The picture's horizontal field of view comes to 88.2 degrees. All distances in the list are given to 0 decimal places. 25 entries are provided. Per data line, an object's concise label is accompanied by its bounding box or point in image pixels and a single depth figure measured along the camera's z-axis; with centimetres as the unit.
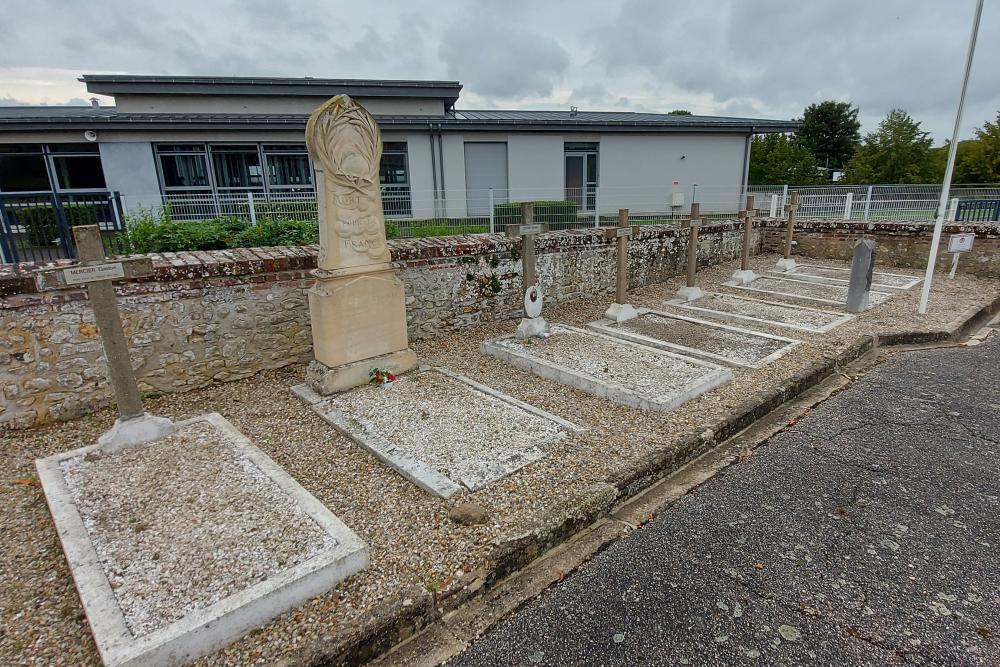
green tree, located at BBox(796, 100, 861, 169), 4222
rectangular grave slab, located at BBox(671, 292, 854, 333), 686
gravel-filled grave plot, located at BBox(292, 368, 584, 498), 352
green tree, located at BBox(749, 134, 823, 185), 3000
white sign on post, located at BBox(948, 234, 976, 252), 802
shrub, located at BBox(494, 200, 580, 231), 1220
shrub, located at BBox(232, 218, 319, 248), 727
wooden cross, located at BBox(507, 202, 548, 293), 616
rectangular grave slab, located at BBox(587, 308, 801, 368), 568
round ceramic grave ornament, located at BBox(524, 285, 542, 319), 615
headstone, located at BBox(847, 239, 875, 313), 716
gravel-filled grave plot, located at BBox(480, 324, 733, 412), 462
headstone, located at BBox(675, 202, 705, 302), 812
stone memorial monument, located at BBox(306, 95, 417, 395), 450
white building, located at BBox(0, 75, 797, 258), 1289
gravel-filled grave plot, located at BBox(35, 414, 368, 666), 222
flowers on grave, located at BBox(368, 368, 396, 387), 502
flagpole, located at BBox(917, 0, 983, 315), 601
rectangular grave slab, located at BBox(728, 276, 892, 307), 809
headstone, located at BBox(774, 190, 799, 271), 1047
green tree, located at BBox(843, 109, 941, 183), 2538
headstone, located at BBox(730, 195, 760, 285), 932
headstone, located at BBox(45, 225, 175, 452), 356
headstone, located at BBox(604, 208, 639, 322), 694
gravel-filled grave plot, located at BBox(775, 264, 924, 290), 912
